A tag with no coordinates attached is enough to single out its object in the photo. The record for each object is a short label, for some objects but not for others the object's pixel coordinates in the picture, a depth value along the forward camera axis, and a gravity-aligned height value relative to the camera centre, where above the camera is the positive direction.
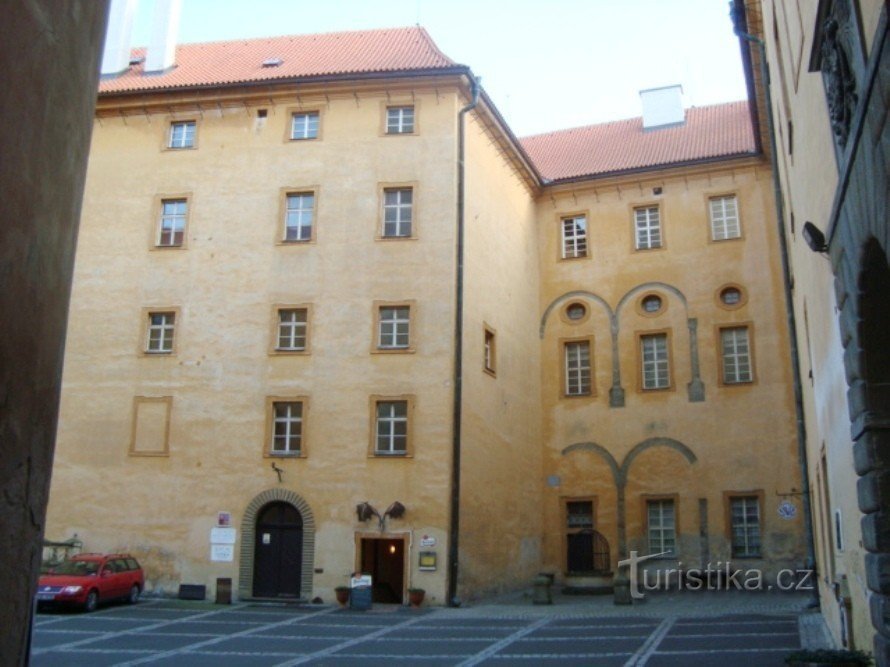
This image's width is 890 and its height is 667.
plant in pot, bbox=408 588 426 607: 22.12 -0.74
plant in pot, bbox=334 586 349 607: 22.36 -0.74
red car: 20.28 -0.44
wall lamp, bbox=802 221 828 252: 8.69 +3.03
